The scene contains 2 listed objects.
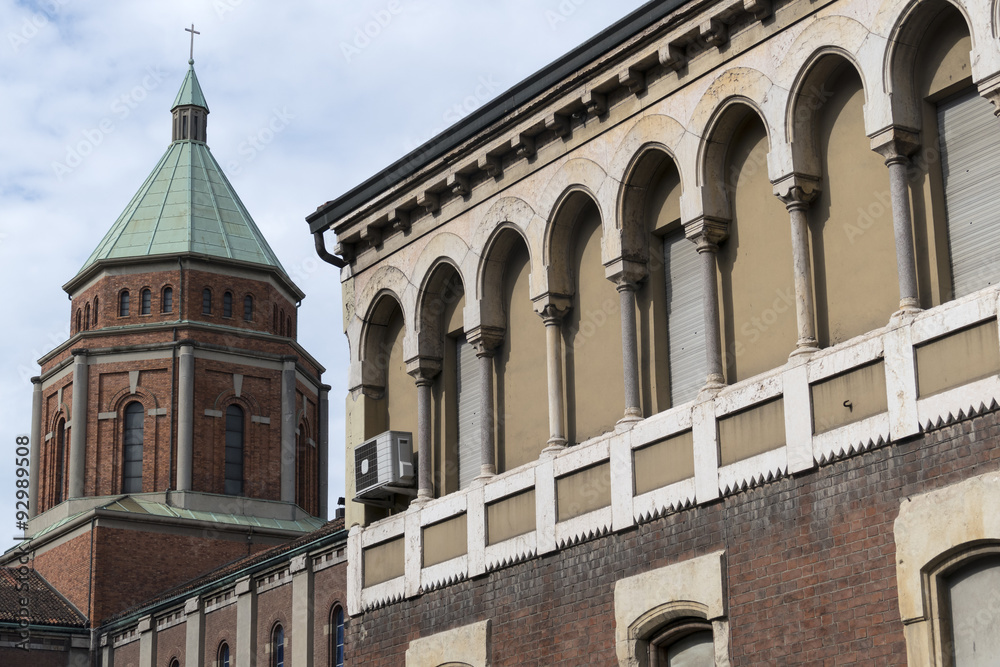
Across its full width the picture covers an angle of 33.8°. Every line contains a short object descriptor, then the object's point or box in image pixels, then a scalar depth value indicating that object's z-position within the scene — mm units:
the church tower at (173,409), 52125
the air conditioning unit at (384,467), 20172
